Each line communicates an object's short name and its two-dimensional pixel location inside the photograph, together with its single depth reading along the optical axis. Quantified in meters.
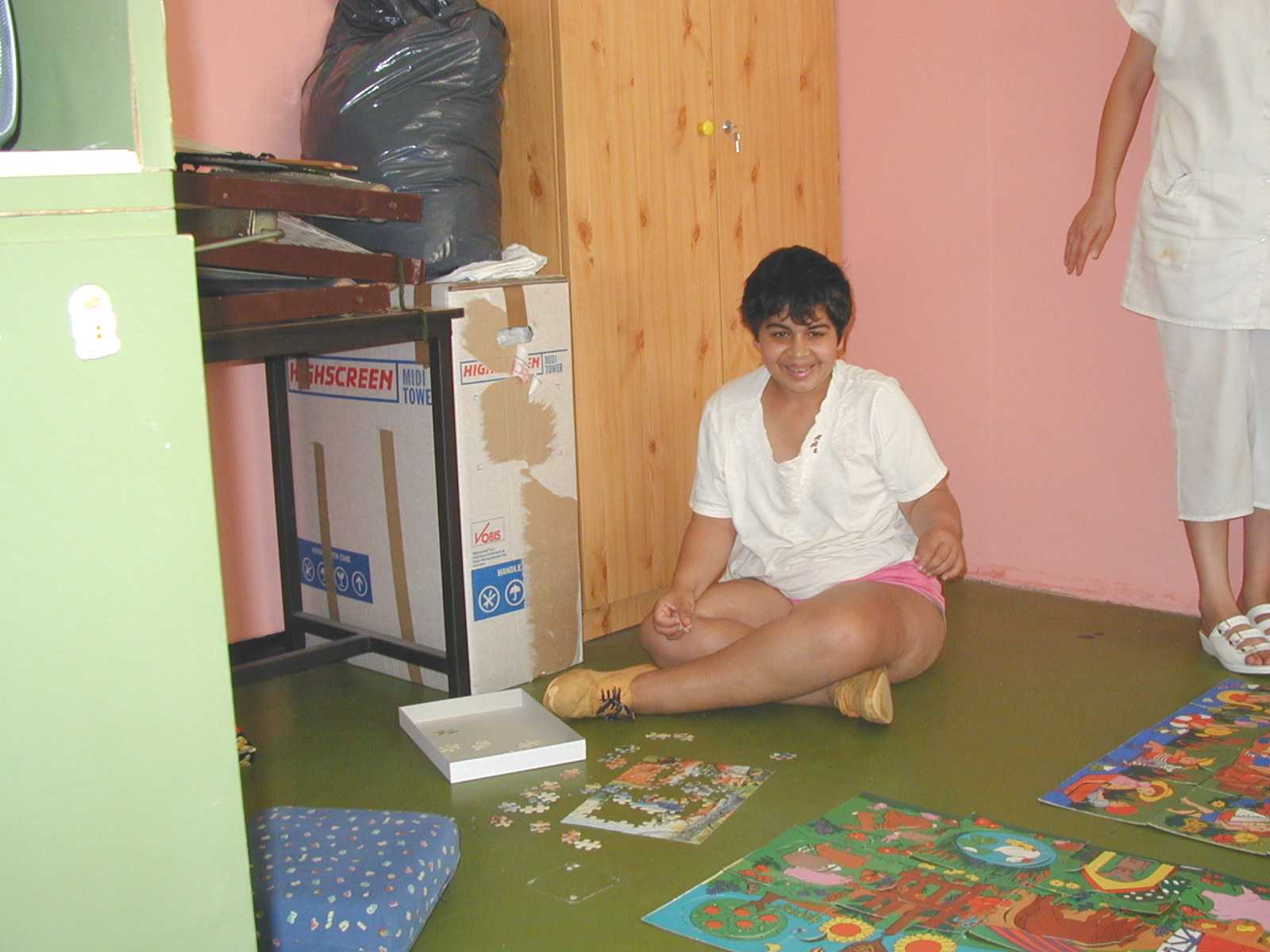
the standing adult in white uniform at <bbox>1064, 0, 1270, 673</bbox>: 2.31
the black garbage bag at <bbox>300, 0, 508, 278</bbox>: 2.49
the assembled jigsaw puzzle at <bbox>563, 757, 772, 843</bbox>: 1.88
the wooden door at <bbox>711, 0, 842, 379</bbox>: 3.03
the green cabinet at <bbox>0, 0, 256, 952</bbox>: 0.89
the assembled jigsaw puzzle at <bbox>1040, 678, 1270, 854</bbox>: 1.80
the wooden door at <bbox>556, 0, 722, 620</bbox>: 2.68
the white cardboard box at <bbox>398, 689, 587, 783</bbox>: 2.11
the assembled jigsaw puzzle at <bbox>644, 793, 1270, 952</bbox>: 1.51
